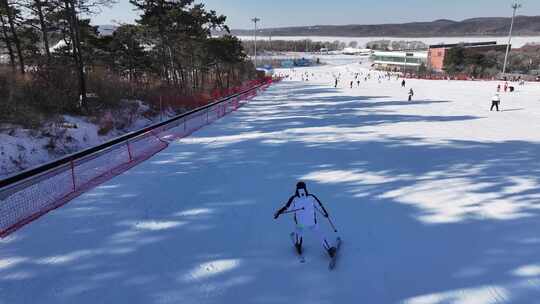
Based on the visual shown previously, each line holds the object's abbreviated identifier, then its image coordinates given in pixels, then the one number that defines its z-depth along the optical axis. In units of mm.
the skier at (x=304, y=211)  5168
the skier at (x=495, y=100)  22988
